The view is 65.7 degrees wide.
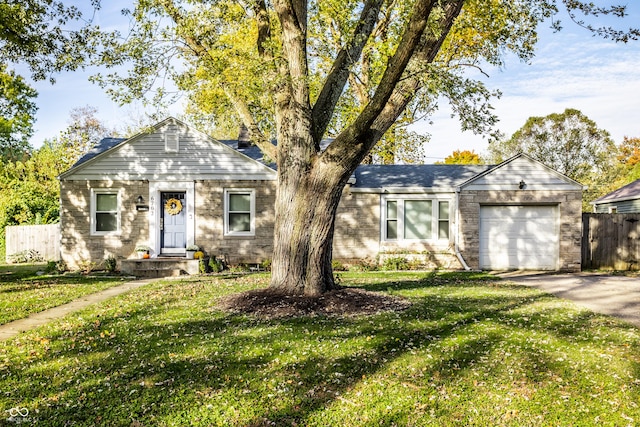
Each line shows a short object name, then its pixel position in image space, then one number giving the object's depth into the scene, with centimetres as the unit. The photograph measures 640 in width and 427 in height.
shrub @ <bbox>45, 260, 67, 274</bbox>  1692
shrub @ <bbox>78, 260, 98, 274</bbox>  1701
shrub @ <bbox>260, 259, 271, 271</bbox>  1719
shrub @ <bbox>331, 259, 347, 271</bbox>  1731
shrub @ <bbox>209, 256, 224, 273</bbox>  1659
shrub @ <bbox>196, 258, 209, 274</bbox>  1623
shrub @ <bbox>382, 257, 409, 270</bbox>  1727
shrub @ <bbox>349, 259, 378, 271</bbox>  1741
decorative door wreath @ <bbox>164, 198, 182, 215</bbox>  1736
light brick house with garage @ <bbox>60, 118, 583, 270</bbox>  1723
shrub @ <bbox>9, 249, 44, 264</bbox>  2238
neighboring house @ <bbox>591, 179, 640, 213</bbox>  2322
